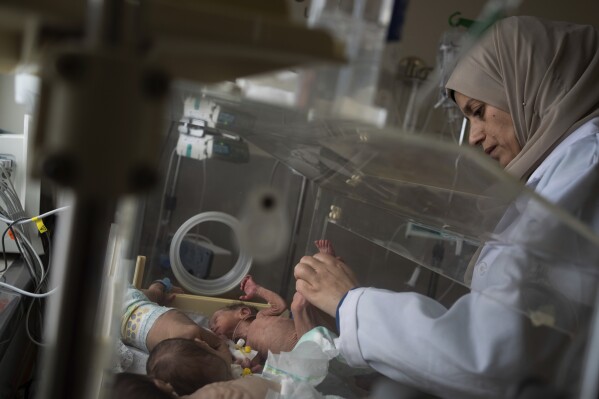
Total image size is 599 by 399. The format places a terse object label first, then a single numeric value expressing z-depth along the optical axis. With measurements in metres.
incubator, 0.32
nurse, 0.63
